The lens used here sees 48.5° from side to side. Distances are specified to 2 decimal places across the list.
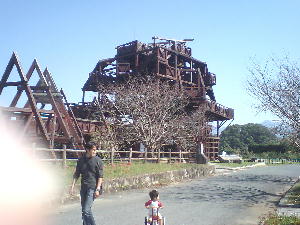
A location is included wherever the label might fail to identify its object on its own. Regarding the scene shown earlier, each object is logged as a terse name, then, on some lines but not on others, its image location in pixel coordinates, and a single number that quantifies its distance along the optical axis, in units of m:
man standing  6.19
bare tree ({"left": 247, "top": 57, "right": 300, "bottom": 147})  13.83
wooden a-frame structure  15.09
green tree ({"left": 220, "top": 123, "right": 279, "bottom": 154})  74.00
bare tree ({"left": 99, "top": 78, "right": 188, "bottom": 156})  25.70
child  5.73
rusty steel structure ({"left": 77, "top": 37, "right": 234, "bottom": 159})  35.56
